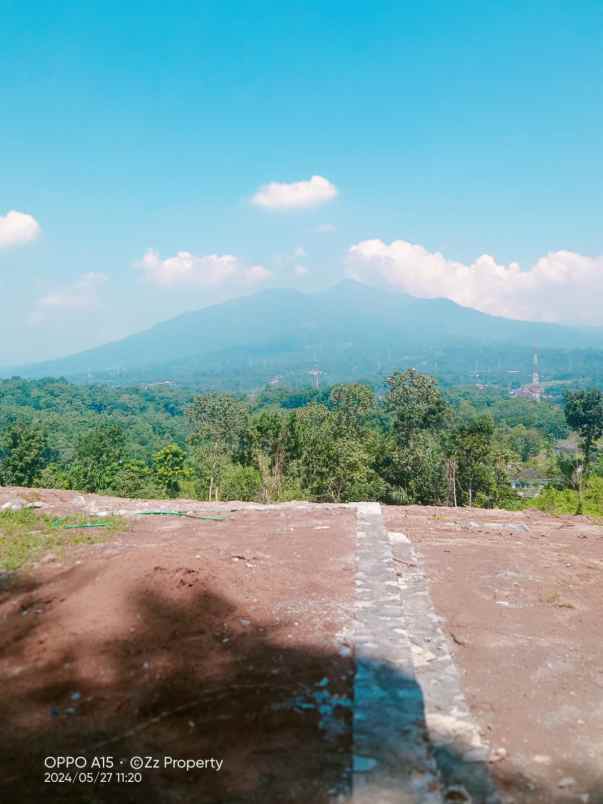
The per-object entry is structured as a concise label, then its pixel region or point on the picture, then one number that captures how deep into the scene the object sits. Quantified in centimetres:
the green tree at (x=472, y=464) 2014
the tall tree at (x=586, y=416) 2573
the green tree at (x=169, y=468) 3111
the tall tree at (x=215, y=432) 2278
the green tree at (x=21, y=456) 2734
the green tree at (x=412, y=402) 2203
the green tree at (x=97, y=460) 2789
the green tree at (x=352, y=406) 2270
